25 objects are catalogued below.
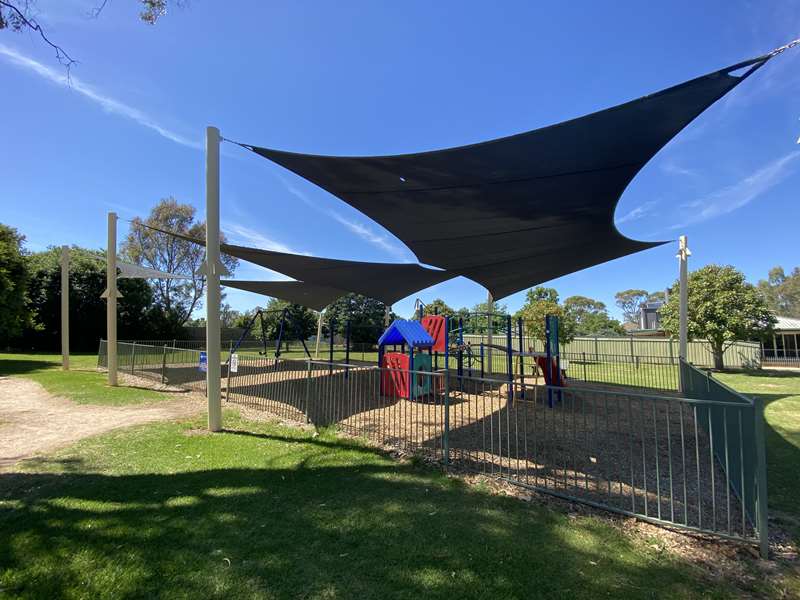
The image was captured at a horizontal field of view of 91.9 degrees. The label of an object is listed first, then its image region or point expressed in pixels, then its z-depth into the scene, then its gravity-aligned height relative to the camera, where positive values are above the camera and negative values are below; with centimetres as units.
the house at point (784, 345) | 2556 -217
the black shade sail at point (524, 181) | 347 +170
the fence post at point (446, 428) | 479 -136
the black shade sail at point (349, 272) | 920 +136
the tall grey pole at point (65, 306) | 1452 +76
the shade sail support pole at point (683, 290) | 1201 +81
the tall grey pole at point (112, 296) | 1100 +87
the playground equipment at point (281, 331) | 1315 -24
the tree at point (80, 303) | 2494 +155
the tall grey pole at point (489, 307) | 1302 +43
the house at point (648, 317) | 5375 -14
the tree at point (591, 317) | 5681 +2
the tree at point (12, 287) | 1602 +170
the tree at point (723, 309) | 1820 +26
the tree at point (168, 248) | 3484 +701
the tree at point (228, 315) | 5721 +115
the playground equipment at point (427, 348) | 926 -78
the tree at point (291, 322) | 3709 +6
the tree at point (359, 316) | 4222 +54
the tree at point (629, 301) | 7894 +326
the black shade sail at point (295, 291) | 1348 +119
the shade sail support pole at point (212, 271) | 616 +84
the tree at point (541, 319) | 2625 -11
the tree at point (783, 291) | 5841 +355
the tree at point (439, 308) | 3816 +119
